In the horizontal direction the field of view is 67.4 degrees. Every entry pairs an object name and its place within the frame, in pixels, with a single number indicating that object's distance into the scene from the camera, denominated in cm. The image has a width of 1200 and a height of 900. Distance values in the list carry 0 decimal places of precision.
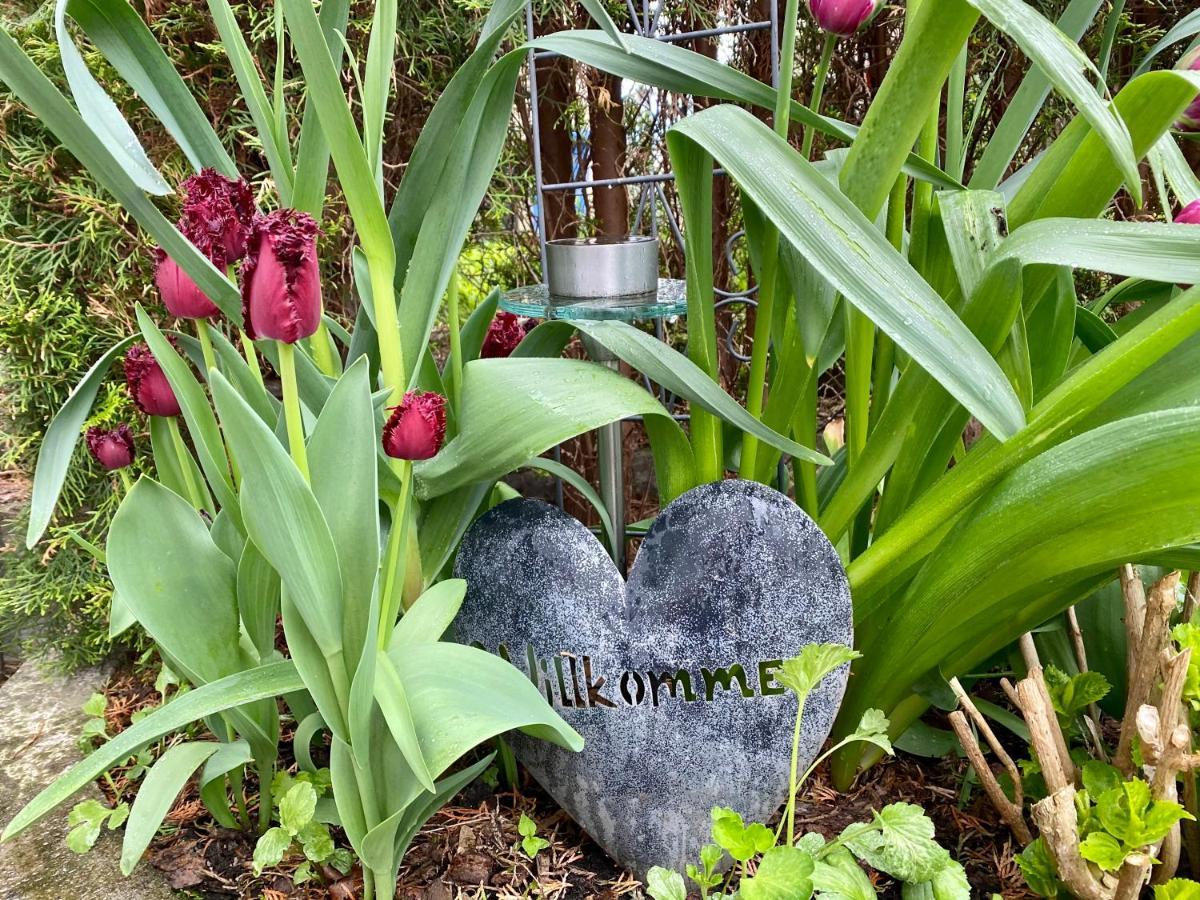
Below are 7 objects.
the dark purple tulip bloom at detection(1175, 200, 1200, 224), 75
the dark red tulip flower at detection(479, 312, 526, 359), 107
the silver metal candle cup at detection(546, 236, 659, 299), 102
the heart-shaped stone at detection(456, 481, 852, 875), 85
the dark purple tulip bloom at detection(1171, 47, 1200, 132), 74
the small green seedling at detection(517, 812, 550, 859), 92
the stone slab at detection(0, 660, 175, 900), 92
